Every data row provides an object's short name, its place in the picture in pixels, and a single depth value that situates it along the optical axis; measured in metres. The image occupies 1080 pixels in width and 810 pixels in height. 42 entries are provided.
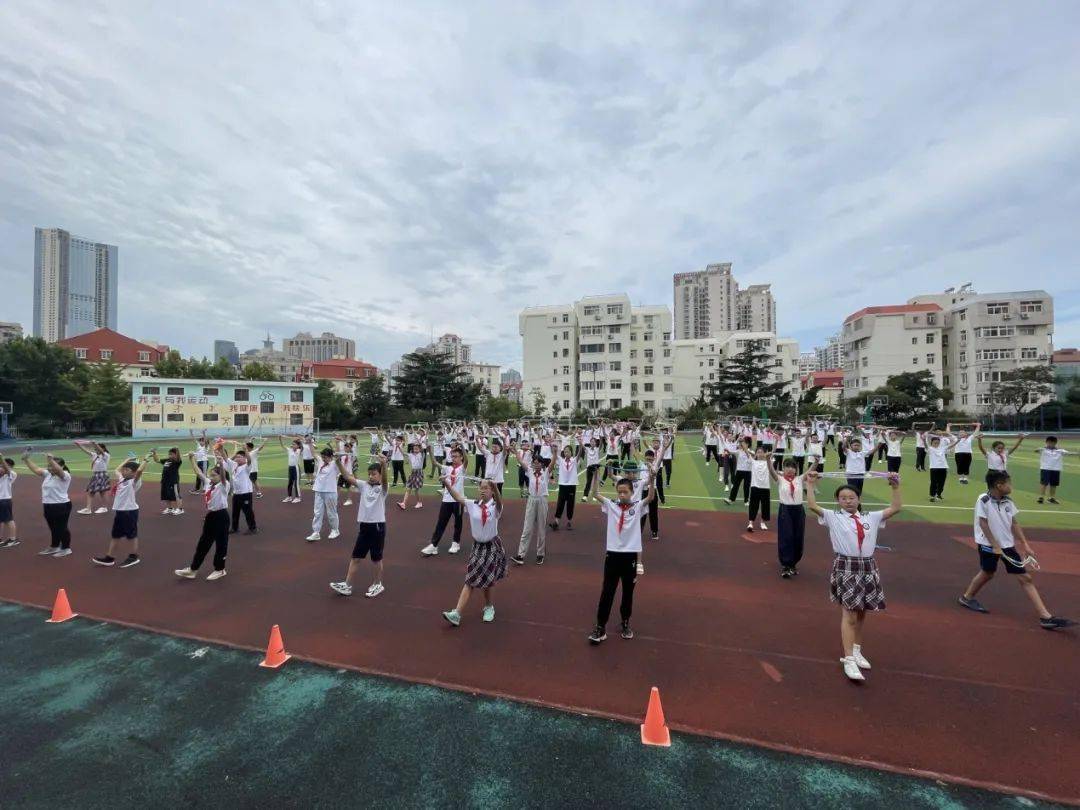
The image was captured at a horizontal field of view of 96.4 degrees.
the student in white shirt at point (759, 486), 8.98
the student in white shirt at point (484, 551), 5.44
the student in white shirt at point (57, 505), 8.38
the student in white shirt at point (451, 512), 7.29
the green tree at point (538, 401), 64.06
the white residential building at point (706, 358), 73.19
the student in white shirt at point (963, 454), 14.80
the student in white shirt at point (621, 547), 5.09
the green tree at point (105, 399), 41.59
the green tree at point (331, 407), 54.53
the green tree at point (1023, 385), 40.59
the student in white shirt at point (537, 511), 7.88
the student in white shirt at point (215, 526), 7.29
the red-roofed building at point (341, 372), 79.75
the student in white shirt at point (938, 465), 12.80
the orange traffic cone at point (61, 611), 5.99
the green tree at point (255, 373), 58.28
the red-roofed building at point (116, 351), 57.62
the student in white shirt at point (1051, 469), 12.38
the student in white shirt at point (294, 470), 13.88
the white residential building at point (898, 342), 54.78
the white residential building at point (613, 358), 63.53
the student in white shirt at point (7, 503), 9.12
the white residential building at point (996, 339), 49.38
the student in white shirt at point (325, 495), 9.34
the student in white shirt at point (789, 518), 7.17
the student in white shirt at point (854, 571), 4.48
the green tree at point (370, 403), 57.38
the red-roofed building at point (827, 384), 82.37
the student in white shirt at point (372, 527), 6.63
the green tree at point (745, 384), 51.66
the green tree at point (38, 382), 41.44
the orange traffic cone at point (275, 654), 4.83
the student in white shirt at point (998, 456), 11.23
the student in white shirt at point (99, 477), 11.62
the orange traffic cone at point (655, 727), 3.68
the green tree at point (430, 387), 57.25
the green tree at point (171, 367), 51.09
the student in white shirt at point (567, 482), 9.81
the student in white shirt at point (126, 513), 7.96
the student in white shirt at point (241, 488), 9.45
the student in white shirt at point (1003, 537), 5.43
